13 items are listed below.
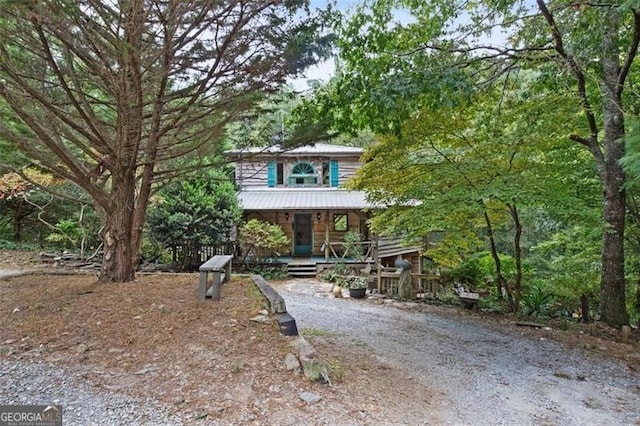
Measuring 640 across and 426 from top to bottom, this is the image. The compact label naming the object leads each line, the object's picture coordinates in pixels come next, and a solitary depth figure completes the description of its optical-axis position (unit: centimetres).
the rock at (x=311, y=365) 316
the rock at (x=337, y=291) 1007
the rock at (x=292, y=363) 323
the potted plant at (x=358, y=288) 977
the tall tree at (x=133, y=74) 420
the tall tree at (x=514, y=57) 529
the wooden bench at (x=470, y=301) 887
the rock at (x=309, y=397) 282
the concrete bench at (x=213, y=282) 478
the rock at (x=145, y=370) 306
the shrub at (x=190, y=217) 1143
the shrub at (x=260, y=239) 1267
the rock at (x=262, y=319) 413
